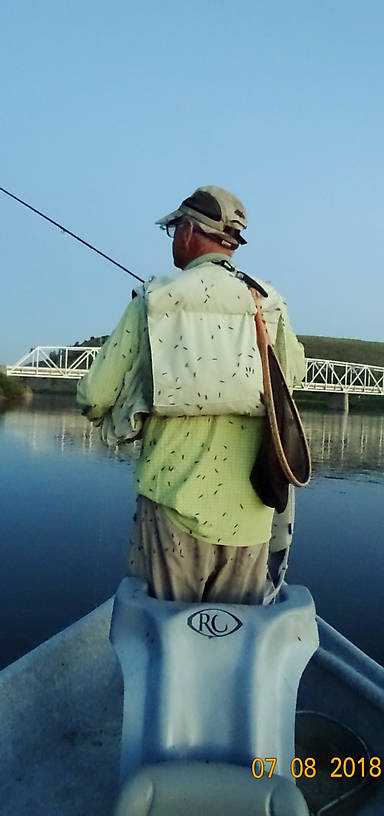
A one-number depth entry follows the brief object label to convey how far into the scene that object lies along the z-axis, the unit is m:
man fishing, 2.01
